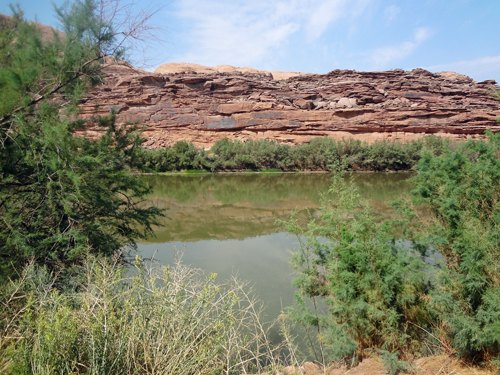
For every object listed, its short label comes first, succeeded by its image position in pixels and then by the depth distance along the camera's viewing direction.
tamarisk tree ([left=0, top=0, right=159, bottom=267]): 4.51
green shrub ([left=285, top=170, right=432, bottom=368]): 3.70
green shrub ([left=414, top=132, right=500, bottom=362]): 3.23
